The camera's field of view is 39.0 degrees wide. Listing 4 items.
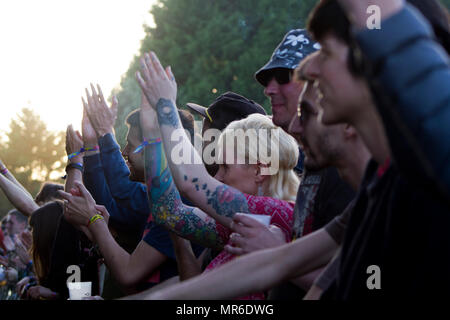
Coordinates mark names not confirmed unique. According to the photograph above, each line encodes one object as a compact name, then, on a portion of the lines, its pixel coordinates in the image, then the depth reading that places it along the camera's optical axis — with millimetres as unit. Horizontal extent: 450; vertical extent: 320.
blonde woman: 2910
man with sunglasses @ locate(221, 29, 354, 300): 2125
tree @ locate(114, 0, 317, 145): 22156
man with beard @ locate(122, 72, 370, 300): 1793
